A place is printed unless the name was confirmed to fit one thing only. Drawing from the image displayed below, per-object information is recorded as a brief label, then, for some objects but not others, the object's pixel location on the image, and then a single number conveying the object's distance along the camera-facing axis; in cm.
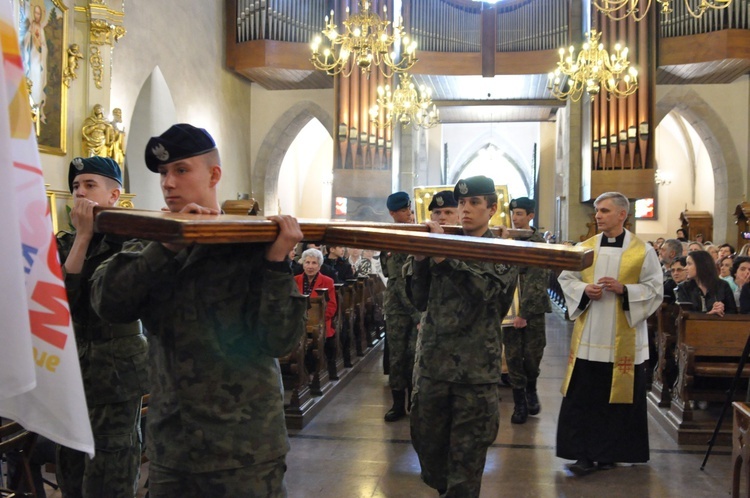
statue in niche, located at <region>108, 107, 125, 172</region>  927
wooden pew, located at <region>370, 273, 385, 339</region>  1000
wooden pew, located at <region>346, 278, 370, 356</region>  827
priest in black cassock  462
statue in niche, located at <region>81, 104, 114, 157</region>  889
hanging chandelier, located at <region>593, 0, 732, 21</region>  1427
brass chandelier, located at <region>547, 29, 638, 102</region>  1047
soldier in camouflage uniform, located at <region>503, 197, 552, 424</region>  605
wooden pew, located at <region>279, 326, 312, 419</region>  580
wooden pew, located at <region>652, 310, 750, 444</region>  535
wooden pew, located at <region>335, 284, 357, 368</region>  790
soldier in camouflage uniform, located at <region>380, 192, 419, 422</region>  604
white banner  121
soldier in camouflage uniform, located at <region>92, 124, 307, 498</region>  191
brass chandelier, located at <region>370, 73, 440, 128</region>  1311
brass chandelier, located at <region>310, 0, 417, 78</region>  936
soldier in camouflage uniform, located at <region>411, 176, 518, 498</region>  327
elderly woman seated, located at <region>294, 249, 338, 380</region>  689
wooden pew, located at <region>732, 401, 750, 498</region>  337
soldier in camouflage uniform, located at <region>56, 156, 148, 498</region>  270
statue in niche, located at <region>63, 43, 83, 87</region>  854
